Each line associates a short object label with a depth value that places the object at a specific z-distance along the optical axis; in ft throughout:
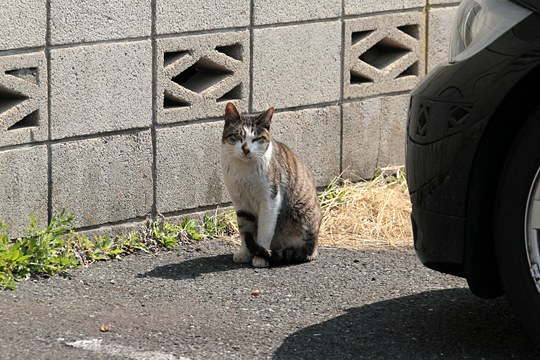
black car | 26.84
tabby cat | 38.33
